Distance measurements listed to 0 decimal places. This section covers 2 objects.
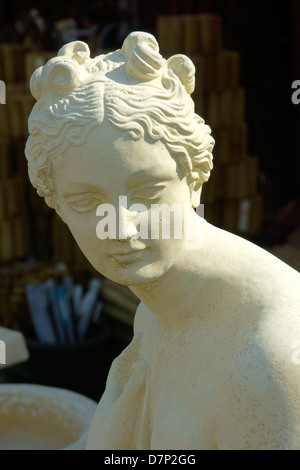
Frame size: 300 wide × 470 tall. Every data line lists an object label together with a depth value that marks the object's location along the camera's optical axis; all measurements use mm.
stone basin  1611
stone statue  1258
